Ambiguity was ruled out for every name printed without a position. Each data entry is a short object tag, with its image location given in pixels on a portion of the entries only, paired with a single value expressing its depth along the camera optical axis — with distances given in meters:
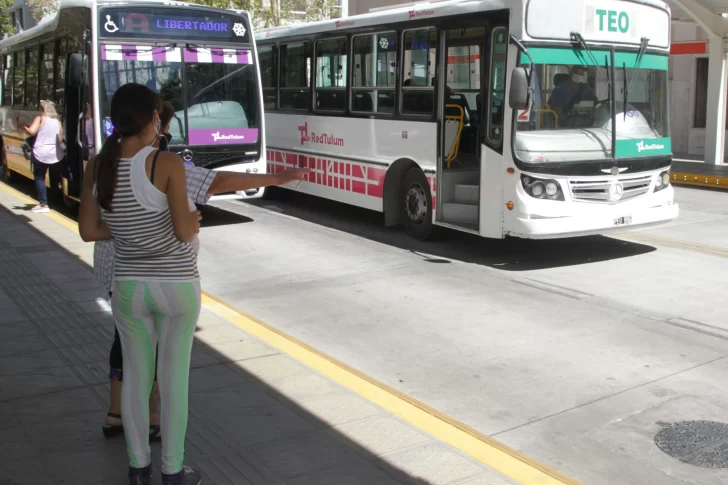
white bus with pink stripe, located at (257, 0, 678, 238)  9.08
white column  19.38
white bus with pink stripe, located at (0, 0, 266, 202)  10.95
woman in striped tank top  3.50
